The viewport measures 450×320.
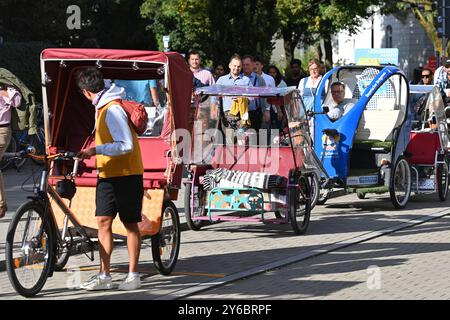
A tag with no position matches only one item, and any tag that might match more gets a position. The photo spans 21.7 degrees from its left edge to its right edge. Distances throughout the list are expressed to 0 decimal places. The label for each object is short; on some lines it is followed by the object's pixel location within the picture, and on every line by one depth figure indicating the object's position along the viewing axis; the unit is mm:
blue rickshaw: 15656
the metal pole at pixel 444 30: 30672
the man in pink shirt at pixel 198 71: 17125
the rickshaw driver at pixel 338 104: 15898
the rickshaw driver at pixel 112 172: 9320
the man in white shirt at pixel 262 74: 17012
